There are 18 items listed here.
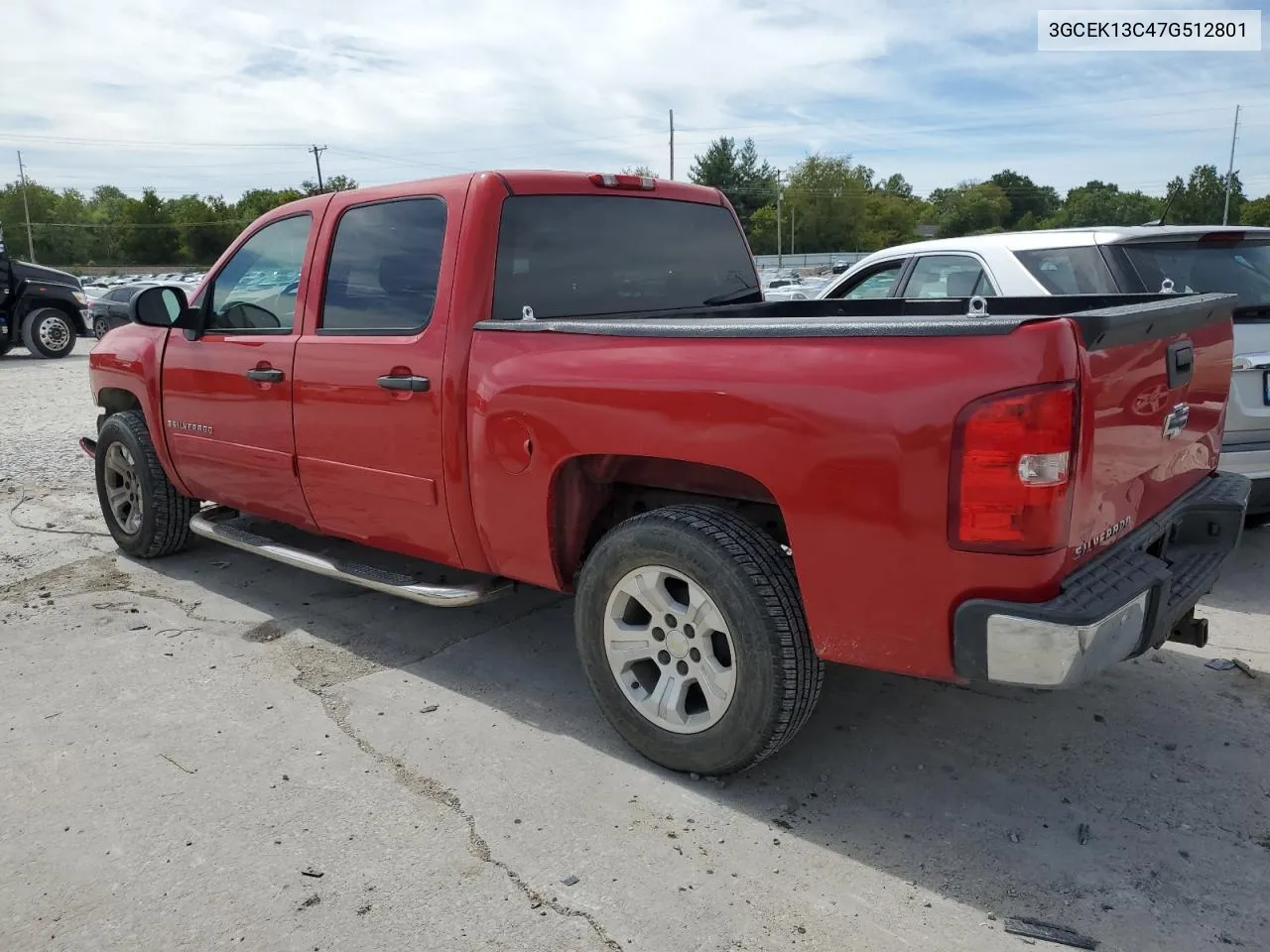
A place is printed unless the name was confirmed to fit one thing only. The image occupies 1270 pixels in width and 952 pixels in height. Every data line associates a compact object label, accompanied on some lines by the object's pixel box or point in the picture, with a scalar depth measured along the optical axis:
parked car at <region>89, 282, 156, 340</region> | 23.66
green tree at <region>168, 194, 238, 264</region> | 92.88
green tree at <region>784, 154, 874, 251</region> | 98.69
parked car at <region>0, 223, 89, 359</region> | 17.52
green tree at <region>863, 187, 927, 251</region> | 98.62
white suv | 4.89
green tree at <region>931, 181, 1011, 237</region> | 105.87
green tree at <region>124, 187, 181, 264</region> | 97.56
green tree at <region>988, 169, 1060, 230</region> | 116.62
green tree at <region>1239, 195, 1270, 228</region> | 88.34
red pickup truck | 2.44
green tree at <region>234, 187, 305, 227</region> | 81.43
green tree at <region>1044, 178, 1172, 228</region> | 91.31
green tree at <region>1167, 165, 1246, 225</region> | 82.36
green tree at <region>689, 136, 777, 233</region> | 92.00
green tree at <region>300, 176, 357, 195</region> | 68.12
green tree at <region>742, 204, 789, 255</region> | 96.81
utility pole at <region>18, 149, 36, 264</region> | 93.06
